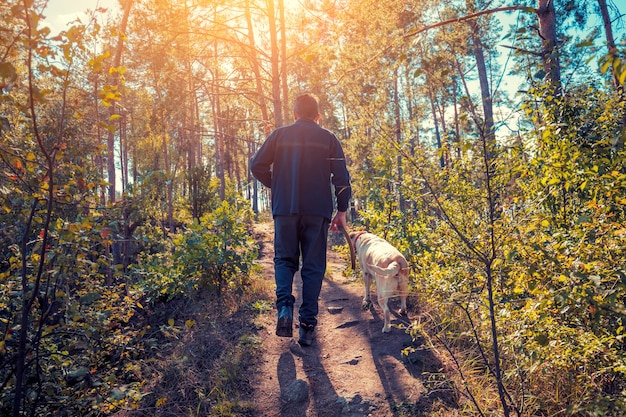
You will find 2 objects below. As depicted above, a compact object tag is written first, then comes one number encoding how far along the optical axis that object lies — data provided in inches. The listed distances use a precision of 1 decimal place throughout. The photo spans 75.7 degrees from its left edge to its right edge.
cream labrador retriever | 166.9
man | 147.9
